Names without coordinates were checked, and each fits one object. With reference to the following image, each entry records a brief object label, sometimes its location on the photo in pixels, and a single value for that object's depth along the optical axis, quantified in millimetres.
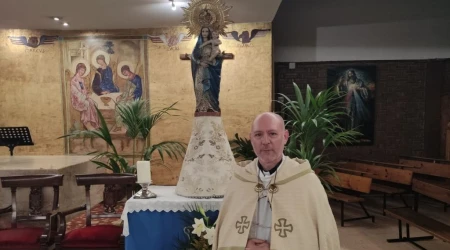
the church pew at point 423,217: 3621
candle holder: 2824
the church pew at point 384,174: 5449
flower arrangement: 2448
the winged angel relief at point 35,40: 6746
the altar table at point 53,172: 3824
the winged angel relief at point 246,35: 6411
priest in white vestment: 1854
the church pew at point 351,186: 5164
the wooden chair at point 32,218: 2980
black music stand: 5356
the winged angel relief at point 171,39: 6605
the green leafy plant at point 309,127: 3797
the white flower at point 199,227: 2461
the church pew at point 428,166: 5843
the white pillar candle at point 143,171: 2817
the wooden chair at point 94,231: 2975
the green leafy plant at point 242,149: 5746
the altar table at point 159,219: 2729
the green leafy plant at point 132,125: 4555
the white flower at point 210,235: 2426
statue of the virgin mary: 2861
